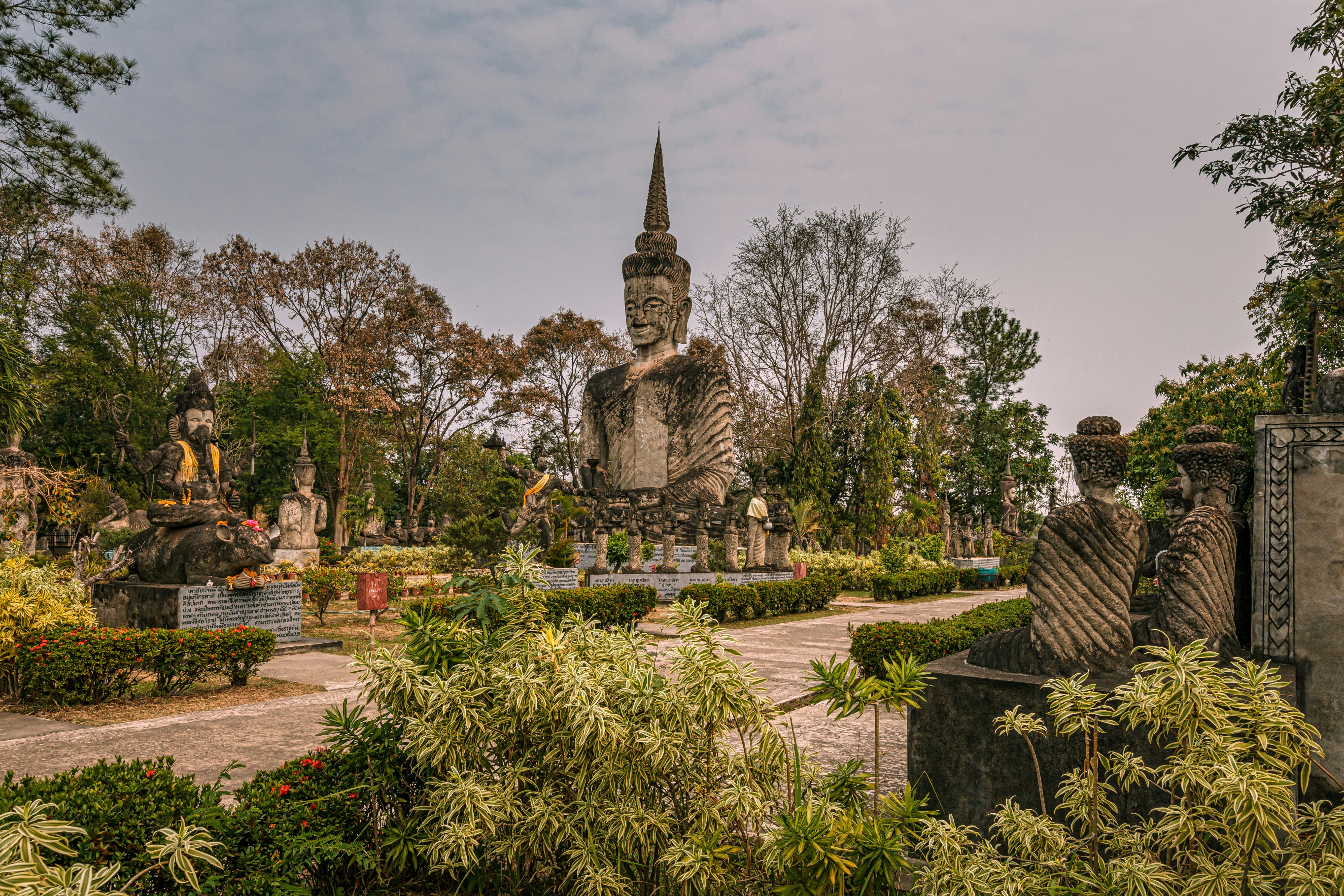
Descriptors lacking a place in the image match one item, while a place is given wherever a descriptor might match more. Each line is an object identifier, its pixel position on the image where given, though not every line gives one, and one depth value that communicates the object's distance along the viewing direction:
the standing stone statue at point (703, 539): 16.30
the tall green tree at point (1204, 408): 11.64
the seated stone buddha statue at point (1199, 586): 3.62
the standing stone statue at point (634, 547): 15.07
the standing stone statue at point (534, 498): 17.62
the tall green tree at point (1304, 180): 8.94
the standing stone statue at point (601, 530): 15.79
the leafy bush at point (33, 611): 6.38
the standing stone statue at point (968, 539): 30.14
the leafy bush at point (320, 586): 12.52
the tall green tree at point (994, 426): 37.72
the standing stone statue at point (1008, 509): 34.44
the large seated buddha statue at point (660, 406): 20.33
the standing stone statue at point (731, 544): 17.45
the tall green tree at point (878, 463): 28.56
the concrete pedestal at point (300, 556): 20.81
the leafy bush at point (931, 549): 25.14
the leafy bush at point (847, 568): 20.69
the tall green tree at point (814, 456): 28.95
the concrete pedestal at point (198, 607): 8.50
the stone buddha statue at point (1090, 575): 3.46
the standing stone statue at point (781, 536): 17.58
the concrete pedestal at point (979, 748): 3.28
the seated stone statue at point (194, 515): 8.84
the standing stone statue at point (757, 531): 17.98
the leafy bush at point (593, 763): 2.70
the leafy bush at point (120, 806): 2.40
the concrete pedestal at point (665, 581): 14.55
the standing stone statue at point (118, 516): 23.30
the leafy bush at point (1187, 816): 2.19
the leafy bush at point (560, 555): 15.05
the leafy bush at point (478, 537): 19.27
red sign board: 9.58
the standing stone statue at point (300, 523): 21.75
